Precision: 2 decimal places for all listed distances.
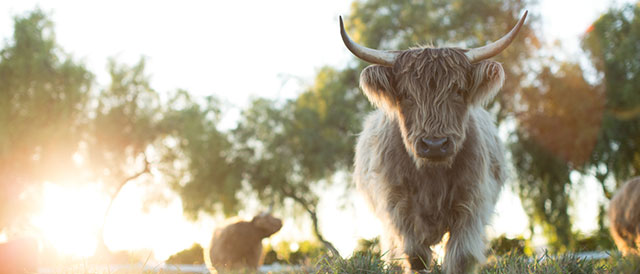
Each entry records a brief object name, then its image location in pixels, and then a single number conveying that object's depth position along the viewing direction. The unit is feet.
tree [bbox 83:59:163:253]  70.90
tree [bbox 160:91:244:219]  58.80
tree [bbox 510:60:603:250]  50.06
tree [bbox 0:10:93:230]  63.05
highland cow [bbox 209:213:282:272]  21.65
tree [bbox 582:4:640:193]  48.21
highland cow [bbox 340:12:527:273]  14.56
